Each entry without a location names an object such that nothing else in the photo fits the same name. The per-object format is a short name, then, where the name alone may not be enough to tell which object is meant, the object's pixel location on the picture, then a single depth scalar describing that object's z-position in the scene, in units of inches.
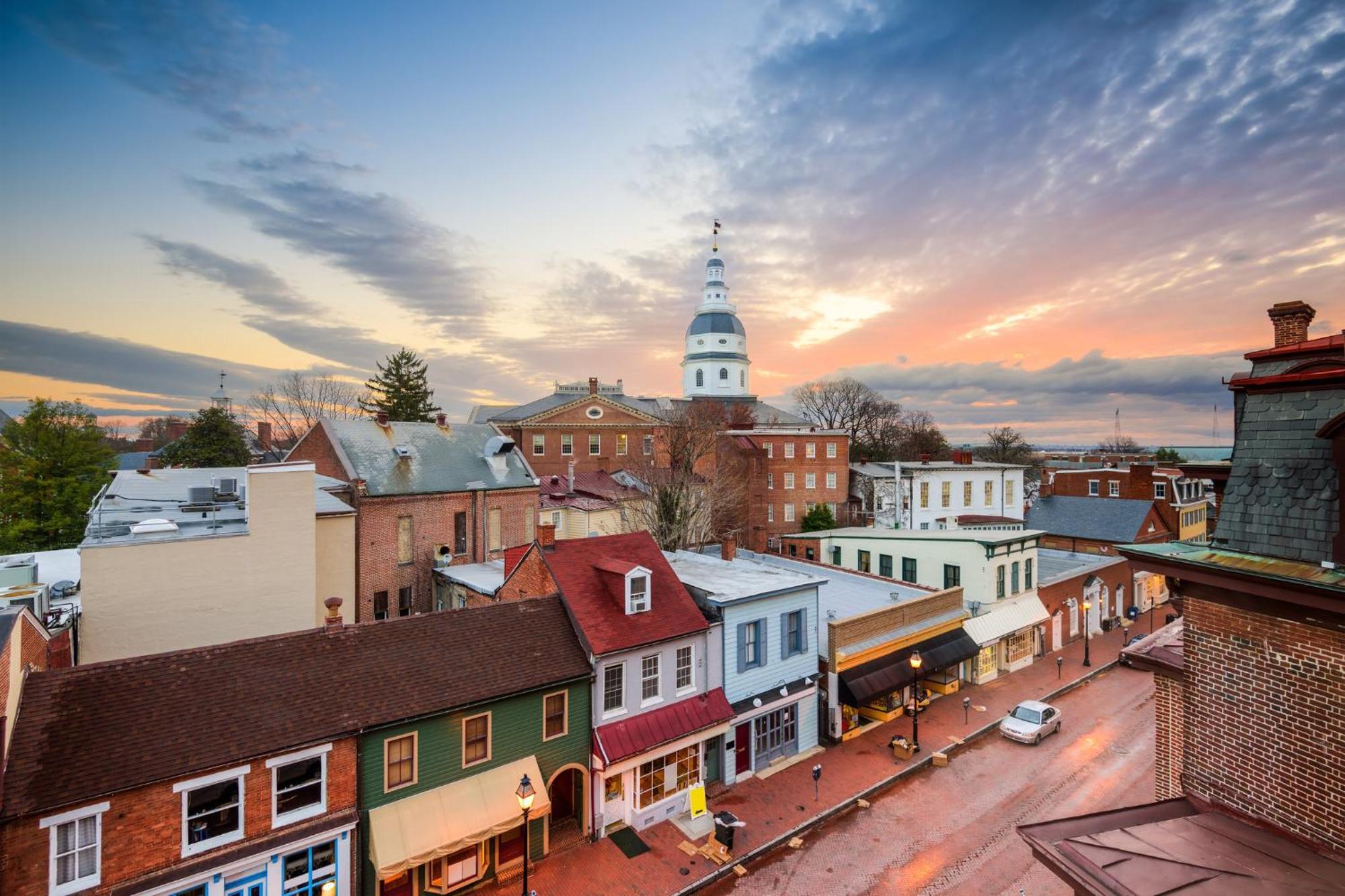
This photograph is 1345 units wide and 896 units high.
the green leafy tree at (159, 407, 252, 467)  1791.3
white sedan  810.8
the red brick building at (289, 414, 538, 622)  1054.4
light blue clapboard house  711.7
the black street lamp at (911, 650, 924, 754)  777.6
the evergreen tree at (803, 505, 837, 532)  1792.6
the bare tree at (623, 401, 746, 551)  1393.9
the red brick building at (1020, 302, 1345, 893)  256.1
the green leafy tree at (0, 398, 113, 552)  1278.3
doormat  587.8
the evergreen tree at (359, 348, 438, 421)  2417.6
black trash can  579.2
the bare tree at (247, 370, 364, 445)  2066.9
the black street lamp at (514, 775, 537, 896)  488.4
